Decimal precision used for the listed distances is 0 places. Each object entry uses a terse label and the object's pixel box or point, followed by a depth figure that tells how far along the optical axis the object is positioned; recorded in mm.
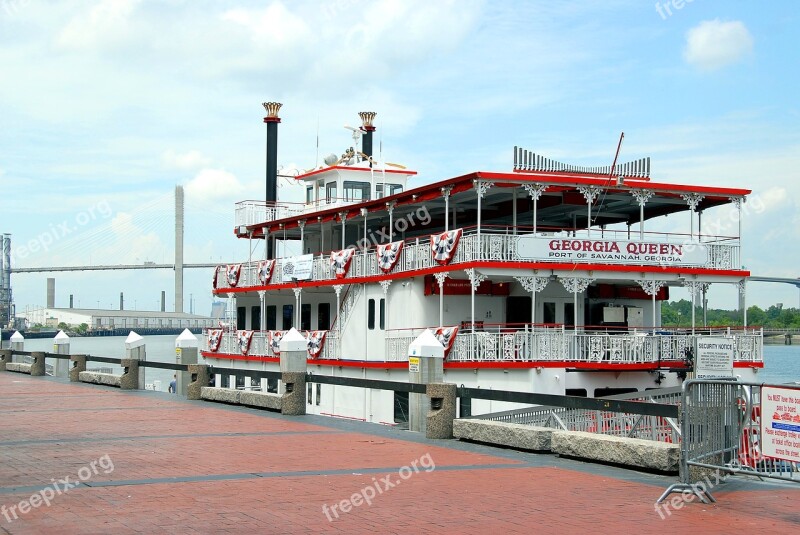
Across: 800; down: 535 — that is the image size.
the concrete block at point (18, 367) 34891
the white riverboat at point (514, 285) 24484
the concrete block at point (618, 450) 11273
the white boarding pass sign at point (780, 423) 9070
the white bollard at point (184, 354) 23578
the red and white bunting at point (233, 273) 38131
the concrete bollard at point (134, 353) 25375
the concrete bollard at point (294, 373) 18516
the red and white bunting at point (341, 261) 30328
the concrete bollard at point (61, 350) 32375
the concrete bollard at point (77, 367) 28797
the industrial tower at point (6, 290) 129875
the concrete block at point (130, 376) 25312
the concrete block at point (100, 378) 26544
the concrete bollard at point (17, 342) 38450
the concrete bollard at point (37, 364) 33219
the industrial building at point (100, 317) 179375
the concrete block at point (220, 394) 20688
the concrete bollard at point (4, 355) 37375
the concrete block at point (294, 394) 18500
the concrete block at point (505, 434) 13125
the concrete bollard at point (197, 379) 21811
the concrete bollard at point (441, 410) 14750
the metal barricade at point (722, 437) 9703
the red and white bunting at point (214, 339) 38375
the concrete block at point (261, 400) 19094
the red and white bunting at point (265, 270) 35281
